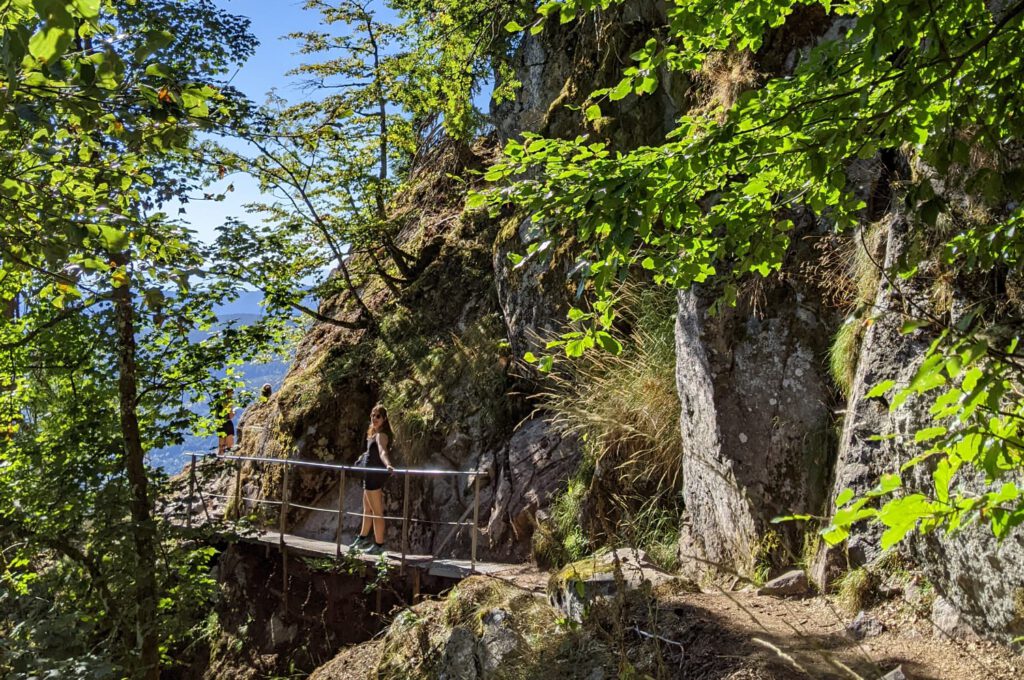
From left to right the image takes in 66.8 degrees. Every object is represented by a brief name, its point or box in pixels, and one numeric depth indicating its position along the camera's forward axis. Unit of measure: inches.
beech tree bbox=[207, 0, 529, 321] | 380.5
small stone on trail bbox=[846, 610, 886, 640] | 175.3
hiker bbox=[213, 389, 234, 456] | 306.0
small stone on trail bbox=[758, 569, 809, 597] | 206.7
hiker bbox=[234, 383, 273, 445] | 553.8
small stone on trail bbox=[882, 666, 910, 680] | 136.2
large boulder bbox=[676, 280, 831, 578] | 227.9
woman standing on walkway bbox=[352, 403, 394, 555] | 349.3
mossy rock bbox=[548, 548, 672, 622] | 209.9
